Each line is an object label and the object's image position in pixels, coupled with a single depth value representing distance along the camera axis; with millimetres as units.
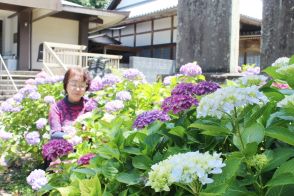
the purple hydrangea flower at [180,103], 1841
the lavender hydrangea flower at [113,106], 3150
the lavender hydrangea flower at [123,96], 3482
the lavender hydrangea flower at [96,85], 4238
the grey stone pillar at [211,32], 3857
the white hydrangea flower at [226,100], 1028
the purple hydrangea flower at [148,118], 1768
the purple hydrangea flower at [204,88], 1980
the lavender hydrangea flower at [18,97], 5027
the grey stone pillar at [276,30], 3458
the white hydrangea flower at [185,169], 864
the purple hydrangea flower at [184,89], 1990
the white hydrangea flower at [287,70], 1383
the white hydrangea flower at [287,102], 1135
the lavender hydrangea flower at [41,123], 4395
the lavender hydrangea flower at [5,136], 4387
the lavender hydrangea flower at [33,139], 4134
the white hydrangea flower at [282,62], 1739
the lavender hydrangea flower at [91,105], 3874
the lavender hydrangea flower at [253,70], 3533
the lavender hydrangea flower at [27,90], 5093
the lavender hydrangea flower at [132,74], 3931
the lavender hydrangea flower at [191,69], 3134
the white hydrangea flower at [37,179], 2441
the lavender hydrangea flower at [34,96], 4898
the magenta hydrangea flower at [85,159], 1800
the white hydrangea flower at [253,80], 1607
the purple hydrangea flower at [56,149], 2418
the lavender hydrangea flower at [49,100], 4727
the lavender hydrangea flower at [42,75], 6012
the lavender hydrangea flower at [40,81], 5456
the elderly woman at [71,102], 3846
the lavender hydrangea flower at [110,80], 4093
